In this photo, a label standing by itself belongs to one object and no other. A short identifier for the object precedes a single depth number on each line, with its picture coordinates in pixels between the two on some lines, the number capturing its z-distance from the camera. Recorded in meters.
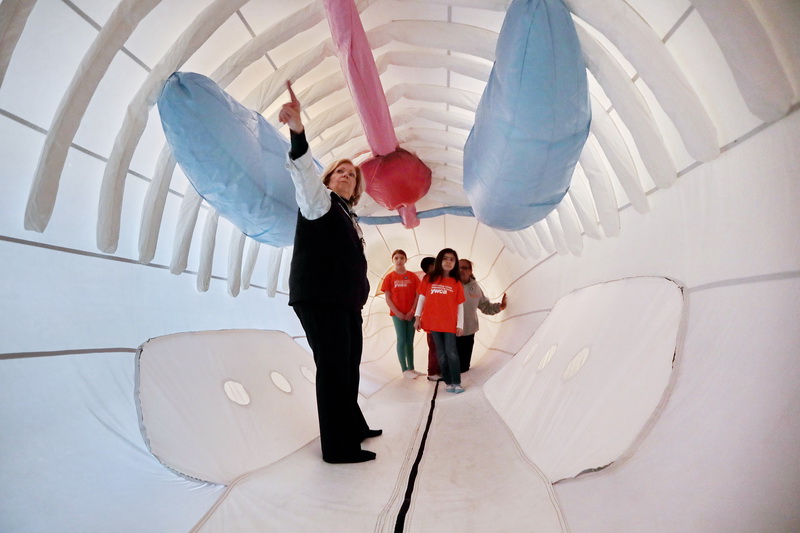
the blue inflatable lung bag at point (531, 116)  1.72
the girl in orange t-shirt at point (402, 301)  5.31
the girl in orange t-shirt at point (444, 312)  3.99
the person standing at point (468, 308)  5.25
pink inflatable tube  2.18
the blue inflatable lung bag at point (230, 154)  2.07
